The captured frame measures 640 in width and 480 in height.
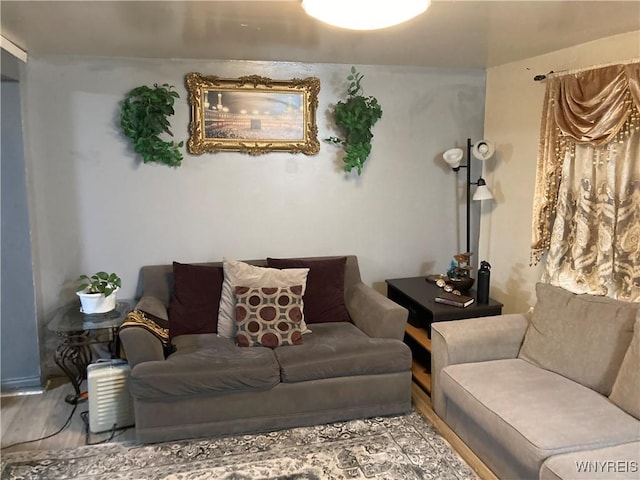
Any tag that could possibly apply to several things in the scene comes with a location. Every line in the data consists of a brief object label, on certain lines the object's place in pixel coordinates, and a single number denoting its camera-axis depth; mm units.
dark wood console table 3096
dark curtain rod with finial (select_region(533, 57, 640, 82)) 2558
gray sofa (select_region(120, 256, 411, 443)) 2574
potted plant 2994
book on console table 3139
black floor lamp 3504
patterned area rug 2359
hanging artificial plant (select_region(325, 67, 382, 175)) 3502
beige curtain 2631
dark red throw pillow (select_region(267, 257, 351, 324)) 3287
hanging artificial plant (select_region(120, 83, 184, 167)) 3191
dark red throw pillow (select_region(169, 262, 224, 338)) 3105
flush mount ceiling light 1744
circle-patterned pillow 2918
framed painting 3375
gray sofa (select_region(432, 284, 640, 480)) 1931
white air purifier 2713
